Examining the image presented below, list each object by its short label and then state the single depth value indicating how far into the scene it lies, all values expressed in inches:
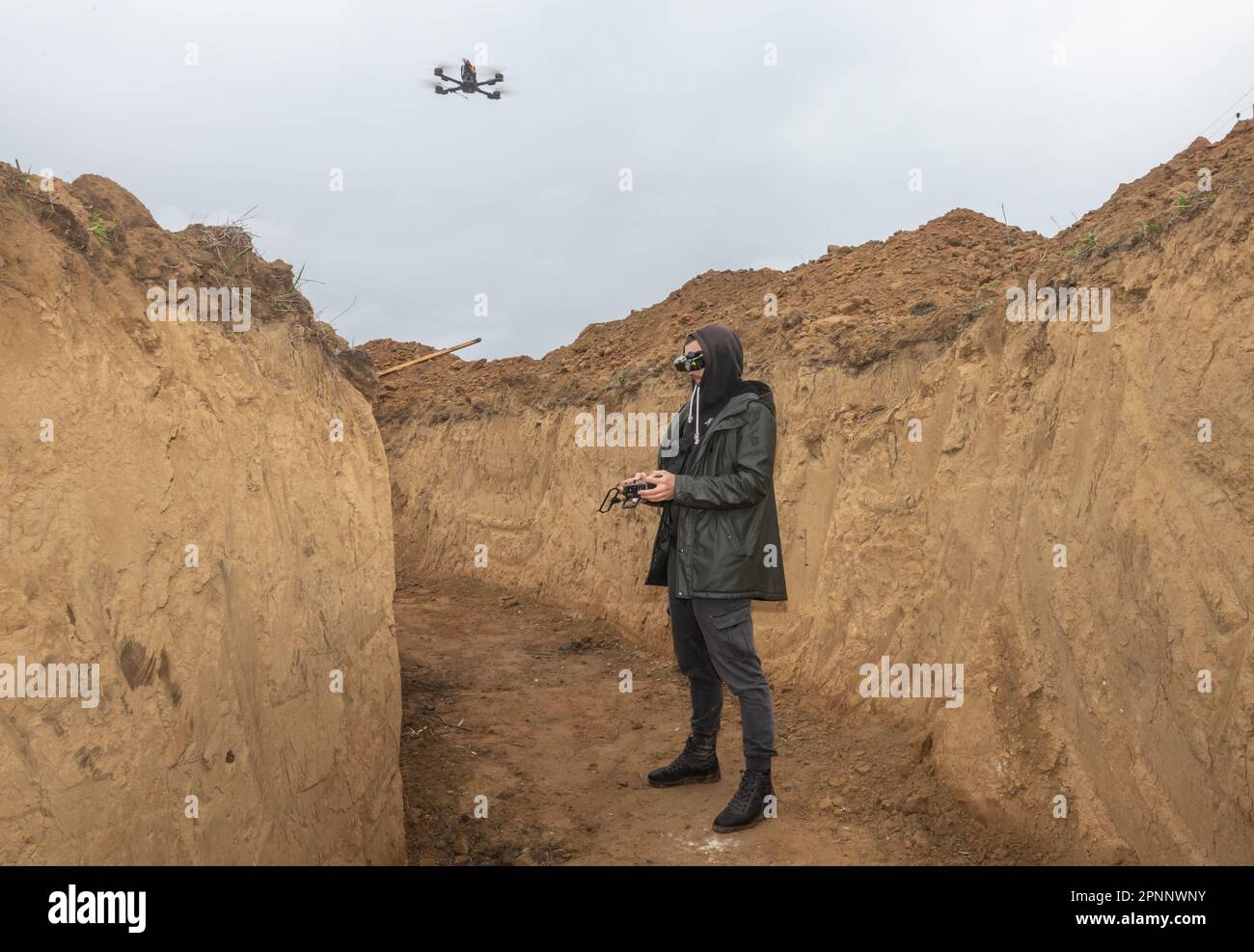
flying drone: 625.3
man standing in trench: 163.9
